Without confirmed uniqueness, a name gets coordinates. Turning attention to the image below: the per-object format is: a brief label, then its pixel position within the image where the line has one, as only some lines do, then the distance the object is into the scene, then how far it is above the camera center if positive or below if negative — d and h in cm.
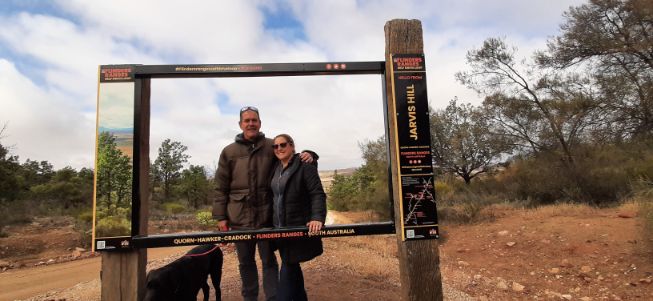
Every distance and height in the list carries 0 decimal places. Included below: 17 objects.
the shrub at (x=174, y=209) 1125 -56
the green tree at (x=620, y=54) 1167 +405
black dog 317 -78
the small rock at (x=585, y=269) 619 -149
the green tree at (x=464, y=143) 1490 +162
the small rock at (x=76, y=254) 1080 -164
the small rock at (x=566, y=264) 655 -147
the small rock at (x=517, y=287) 578 -163
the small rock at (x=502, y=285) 590 -163
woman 283 -13
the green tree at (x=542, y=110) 1270 +249
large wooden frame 271 +7
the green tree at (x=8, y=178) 1608 +99
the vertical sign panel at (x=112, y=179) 264 +12
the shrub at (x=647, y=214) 620 -64
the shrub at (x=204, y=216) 625 -41
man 306 +1
